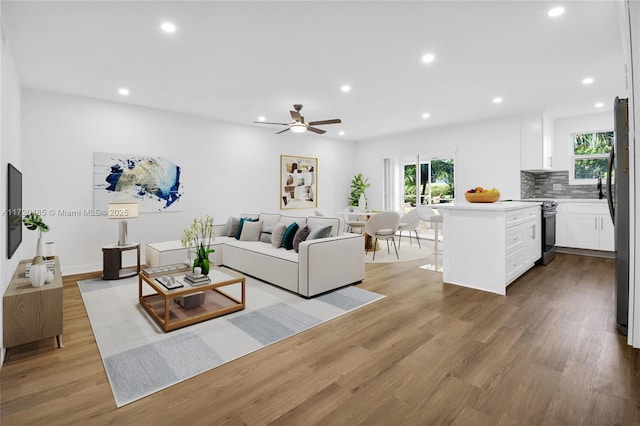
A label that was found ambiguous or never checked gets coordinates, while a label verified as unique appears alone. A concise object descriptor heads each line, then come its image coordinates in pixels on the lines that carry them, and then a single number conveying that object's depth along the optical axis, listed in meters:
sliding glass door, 7.38
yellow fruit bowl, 4.05
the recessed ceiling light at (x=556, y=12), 2.59
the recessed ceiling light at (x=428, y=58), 3.44
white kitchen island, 3.62
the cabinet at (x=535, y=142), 5.81
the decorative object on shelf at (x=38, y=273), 2.49
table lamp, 4.46
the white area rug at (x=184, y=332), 2.10
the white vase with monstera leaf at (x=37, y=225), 2.99
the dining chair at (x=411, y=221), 6.23
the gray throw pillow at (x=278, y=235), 4.49
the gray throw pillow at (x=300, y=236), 4.14
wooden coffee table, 2.79
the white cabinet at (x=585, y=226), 5.62
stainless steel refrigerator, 2.61
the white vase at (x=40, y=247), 2.99
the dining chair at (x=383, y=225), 5.48
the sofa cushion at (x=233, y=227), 5.55
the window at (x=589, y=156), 6.02
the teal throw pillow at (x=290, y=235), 4.31
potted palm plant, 8.57
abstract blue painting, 4.91
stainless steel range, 5.10
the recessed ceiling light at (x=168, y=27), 2.80
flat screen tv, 2.64
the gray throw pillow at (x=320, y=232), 3.89
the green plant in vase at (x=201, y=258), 3.16
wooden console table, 2.31
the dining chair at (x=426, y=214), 5.31
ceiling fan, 4.60
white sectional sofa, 3.58
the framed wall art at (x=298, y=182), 7.36
